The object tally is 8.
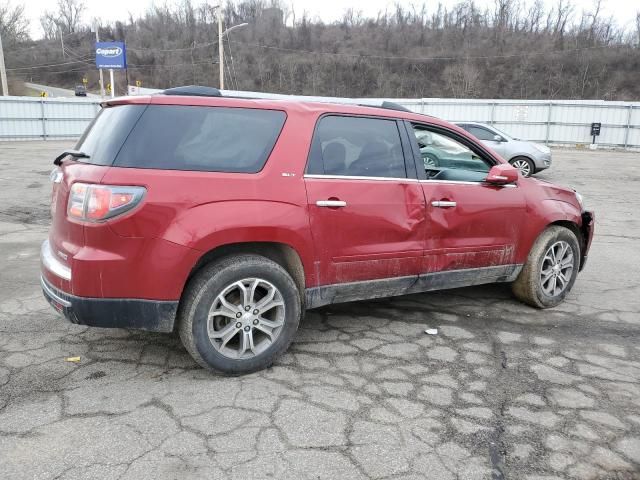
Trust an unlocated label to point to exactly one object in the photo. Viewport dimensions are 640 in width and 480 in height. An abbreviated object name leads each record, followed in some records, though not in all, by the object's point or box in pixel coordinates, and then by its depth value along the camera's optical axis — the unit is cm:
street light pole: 3319
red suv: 309
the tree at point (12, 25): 6043
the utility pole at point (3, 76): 3091
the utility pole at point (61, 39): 9556
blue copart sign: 4369
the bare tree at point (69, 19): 9912
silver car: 1466
